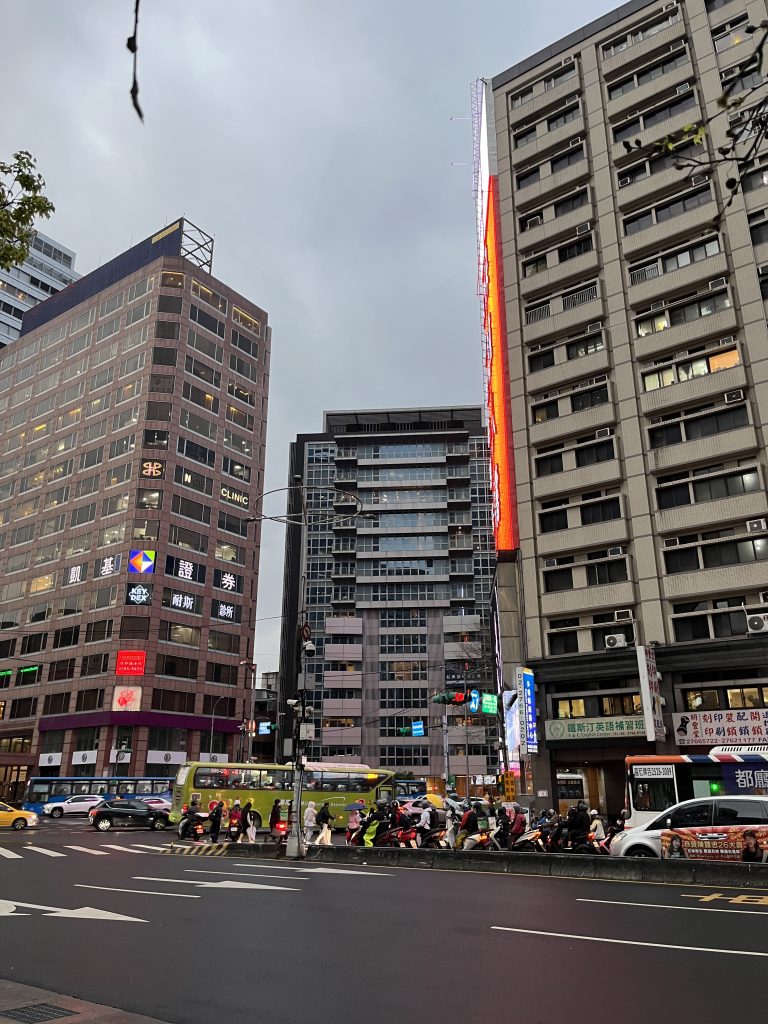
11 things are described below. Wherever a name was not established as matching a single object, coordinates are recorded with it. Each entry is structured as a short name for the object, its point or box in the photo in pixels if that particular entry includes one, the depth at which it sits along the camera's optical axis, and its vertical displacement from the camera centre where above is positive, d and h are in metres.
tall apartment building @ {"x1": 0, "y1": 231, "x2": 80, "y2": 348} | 120.56 +78.96
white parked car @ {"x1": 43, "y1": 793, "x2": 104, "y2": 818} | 51.00 -2.84
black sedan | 38.94 -2.69
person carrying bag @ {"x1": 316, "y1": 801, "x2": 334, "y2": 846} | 25.70 -2.21
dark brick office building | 63.69 +22.01
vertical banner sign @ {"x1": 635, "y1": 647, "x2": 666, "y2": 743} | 33.44 +3.00
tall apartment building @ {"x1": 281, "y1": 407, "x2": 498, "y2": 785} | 95.81 +23.83
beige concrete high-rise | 35.59 +18.85
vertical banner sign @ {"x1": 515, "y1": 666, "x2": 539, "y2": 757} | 37.28 +2.55
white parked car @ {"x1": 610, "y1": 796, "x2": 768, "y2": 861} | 17.12 -1.45
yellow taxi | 37.50 -2.74
